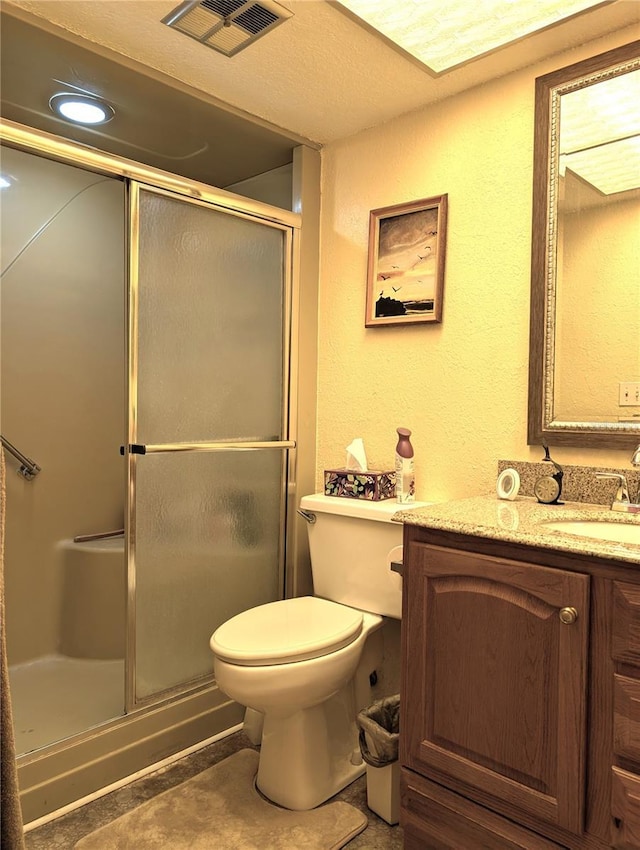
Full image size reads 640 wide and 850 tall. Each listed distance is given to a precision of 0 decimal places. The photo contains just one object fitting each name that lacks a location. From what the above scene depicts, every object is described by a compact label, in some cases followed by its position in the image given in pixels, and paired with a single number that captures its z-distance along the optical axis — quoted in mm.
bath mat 1583
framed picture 2033
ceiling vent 1562
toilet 1605
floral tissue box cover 2037
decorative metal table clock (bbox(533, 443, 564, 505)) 1682
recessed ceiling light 1978
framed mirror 1625
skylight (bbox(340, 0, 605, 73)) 1572
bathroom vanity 1131
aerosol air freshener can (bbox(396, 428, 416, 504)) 2004
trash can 1663
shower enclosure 1921
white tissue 2146
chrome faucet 1512
